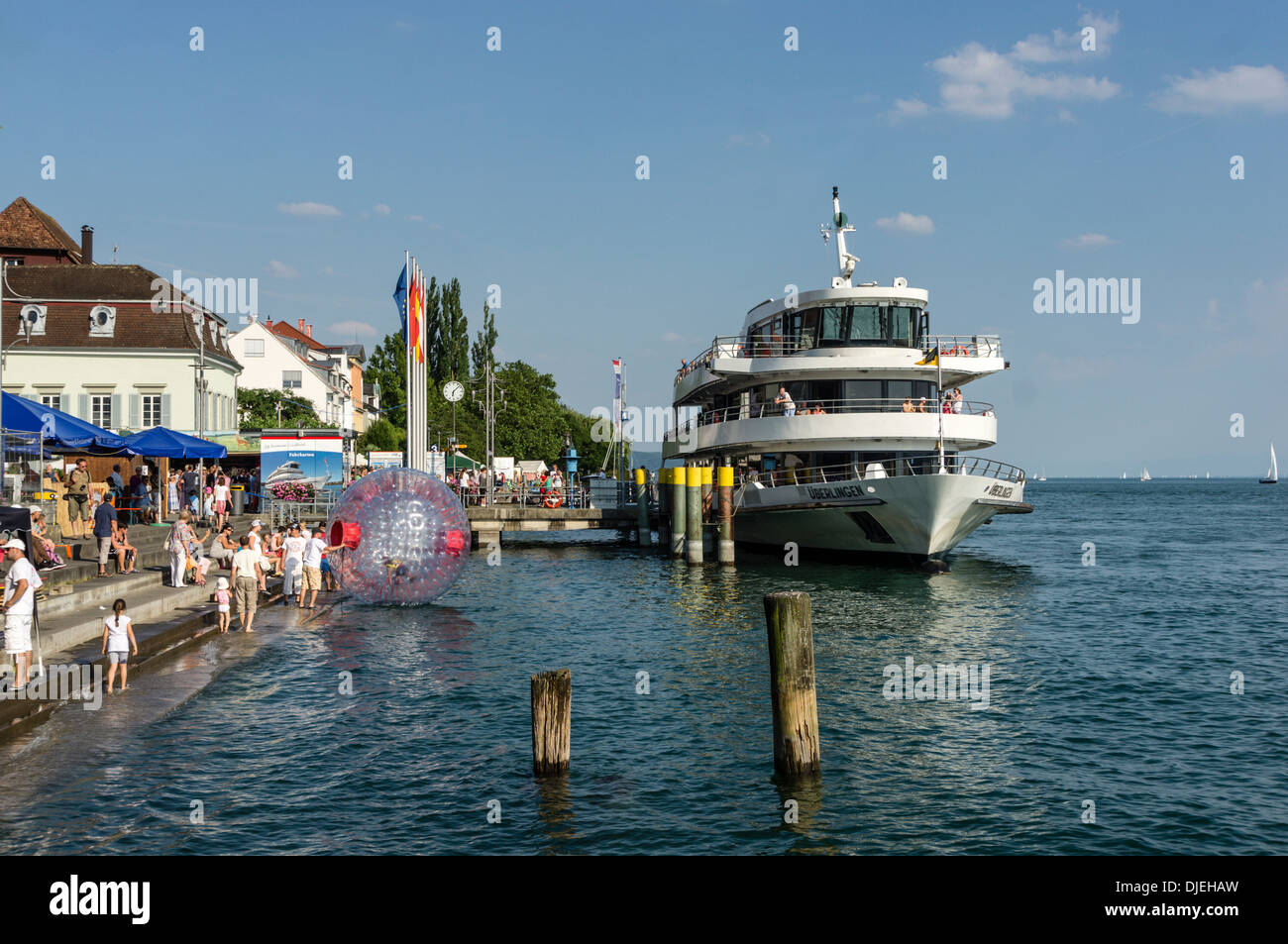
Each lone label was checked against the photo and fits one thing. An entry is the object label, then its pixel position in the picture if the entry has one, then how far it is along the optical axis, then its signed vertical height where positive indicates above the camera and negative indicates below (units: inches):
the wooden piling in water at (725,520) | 1401.3 -44.7
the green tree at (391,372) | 3221.0 +395.8
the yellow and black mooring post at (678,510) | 1471.5 -31.9
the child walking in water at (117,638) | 577.3 -79.4
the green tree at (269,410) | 2869.1 +238.8
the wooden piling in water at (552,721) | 444.8 -102.0
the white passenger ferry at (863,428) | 1225.4 +71.9
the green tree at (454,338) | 3265.3 +486.2
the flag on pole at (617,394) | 2026.3 +185.7
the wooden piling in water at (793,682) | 445.1 -85.7
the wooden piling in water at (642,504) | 1685.5 -26.1
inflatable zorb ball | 786.8 -32.6
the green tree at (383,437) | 3216.0 +173.5
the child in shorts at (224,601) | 773.9 -80.4
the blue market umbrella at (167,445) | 1141.6 +57.3
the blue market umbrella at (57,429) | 836.0 +59.9
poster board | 1552.7 +50.0
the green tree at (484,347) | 3459.6 +483.3
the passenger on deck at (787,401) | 1312.7 +108.7
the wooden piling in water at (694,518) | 1419.8 -41.8
